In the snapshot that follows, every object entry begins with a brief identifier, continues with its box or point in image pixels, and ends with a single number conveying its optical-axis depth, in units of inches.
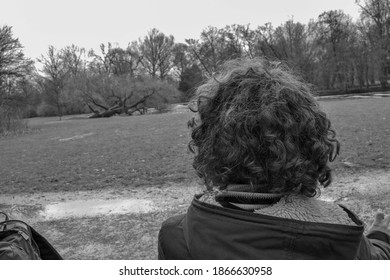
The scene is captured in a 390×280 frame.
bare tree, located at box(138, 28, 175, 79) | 2610.7
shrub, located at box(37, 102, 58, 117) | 2225.6
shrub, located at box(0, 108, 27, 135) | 1037.2
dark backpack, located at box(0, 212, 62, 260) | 66.4
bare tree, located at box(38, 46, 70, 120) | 2080.5
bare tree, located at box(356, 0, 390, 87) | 1918.1
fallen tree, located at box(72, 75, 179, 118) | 1754.4
